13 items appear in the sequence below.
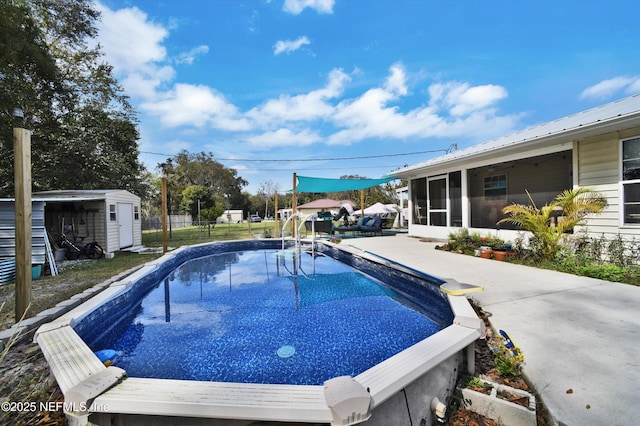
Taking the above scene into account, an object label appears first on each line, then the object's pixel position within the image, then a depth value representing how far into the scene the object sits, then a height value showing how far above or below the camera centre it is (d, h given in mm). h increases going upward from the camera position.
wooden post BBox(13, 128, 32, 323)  3283 -45
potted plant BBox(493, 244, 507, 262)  6645 -1115
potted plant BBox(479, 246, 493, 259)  6984 -1143
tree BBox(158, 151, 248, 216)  37438 +5636
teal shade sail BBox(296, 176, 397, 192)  12545 +1329
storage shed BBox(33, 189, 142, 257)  9391 -83
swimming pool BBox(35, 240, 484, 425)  1540 -1155
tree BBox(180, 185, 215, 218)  32750 +1726
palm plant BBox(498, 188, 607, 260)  5637 -207
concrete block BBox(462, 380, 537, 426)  1755 -1386
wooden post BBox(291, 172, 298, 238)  11702 +1212
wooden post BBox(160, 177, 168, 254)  9500 -40
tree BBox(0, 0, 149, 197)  9047 +5085
